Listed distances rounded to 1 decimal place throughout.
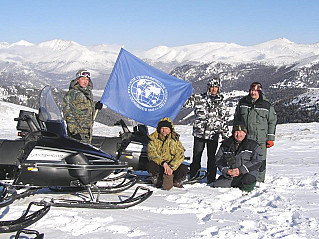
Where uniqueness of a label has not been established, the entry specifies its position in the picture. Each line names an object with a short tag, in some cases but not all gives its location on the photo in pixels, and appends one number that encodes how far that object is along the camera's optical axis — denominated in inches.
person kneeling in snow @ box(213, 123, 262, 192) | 207.2
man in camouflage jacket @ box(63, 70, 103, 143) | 207.0
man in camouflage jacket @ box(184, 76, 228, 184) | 227.0
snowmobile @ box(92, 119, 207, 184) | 228.5
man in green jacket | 218.2
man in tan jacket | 216.5
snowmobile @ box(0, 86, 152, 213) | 166.2
